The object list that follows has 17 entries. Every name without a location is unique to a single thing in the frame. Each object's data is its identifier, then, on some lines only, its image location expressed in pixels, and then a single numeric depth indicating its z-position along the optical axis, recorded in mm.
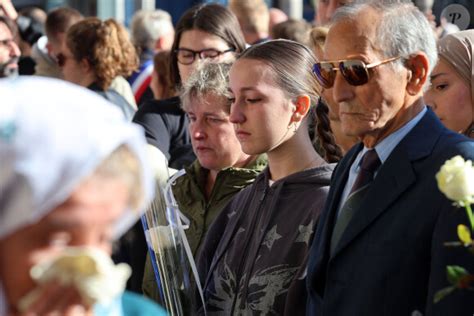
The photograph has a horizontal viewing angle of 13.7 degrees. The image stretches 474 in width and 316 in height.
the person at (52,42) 15663
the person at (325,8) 11607
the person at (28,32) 16418
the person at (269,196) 6954
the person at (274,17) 21265
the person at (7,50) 10480
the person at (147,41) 16264
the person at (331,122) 7468
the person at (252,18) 16852
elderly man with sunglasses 5622
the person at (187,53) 11069
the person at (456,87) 7860
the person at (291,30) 14399
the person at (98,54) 13076
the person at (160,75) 14202
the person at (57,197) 2928
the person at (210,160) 8447
